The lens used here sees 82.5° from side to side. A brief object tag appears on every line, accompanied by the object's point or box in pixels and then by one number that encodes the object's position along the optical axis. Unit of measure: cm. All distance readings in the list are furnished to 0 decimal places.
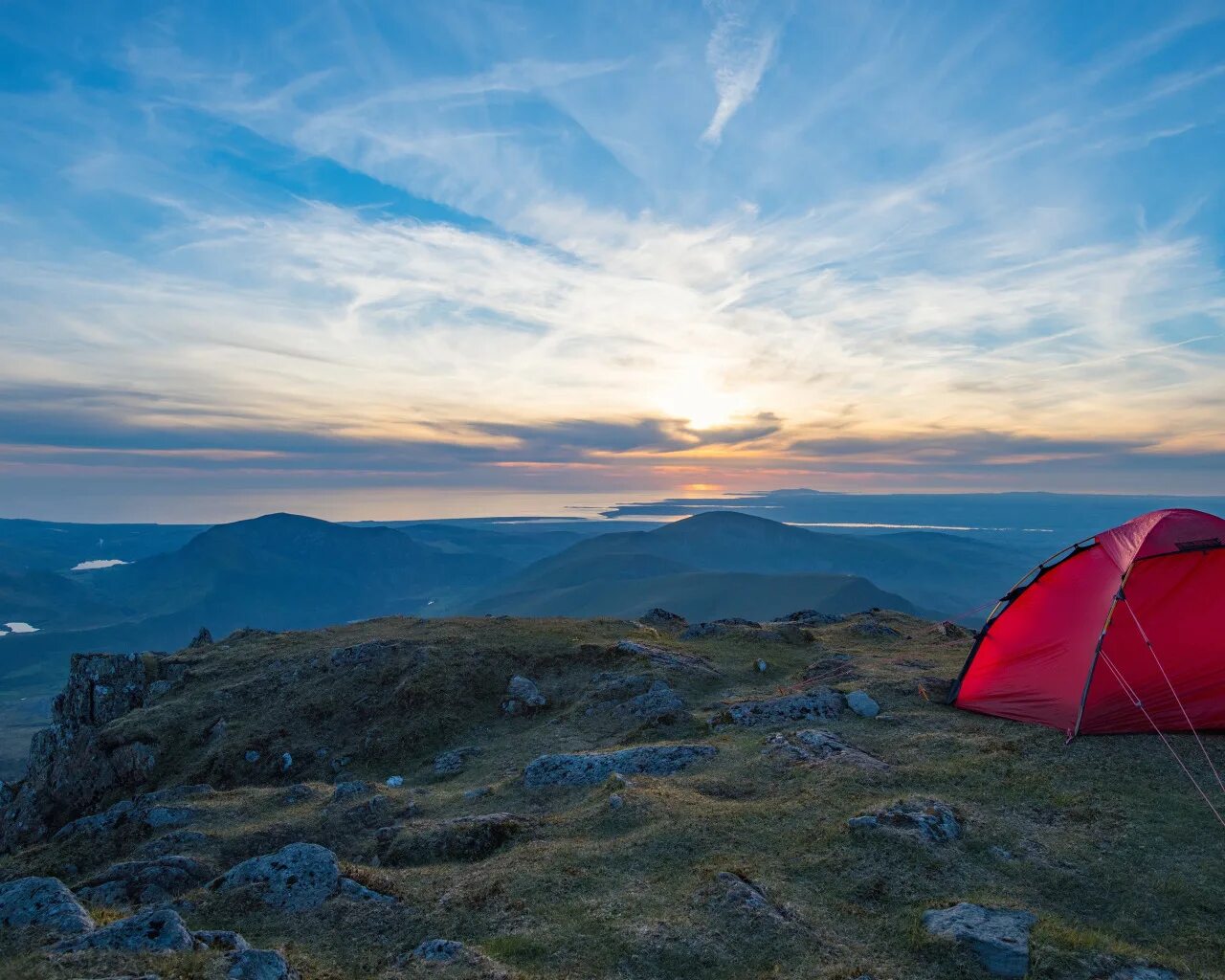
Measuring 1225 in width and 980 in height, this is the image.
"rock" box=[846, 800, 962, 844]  1438
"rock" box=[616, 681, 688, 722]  2747
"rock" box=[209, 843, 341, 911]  1324
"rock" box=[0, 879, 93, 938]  1066
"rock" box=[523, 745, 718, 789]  2077
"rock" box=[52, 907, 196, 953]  982
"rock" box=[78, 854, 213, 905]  1508
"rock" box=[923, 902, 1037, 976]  1034
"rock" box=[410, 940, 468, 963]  1063
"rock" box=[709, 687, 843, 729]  2458
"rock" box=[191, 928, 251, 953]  1042
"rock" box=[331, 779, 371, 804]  2128
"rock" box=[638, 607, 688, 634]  4848
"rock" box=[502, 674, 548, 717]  3134
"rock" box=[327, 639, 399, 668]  3647
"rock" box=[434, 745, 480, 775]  2580
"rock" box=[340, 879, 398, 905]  1299
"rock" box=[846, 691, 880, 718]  2452
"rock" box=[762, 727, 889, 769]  1952
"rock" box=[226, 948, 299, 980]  936
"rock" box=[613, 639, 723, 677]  3325
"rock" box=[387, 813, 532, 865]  1598
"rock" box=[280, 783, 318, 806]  2248
